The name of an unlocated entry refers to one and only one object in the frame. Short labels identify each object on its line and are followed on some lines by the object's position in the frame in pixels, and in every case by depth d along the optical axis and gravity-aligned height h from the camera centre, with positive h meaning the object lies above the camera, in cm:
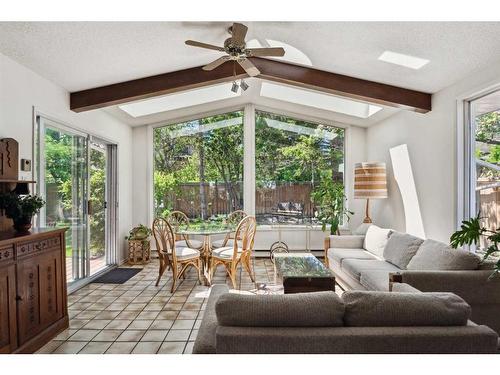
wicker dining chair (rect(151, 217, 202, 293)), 434 -88
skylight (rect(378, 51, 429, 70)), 334 +128
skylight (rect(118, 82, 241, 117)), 545 +144
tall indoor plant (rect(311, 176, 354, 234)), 613 -27
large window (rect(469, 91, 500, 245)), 336 +27
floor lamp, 521 +9
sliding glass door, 383 -6
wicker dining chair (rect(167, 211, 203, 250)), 514 -67
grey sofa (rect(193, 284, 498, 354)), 148 -64
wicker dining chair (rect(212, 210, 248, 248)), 511 -62
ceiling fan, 289 +125
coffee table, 320 -86
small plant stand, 582 -111
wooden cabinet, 240 -82
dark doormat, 474 -131
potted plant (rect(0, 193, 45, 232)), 278 -18
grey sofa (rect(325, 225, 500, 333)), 274 -80
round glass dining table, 467 -71
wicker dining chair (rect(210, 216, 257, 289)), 447 -90
